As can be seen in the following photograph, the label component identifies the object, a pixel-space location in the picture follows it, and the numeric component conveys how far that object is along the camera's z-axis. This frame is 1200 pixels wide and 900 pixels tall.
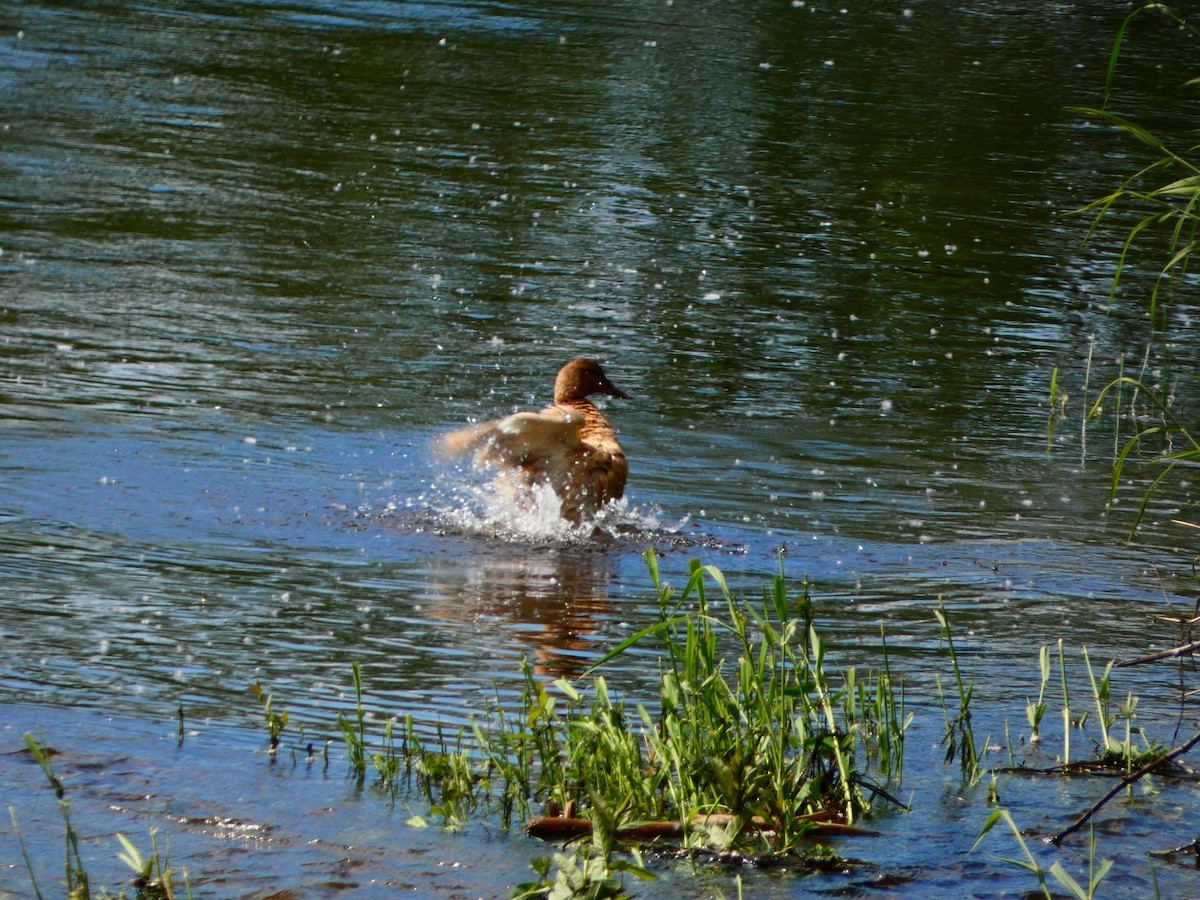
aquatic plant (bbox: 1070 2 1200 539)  9.04
